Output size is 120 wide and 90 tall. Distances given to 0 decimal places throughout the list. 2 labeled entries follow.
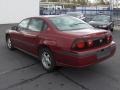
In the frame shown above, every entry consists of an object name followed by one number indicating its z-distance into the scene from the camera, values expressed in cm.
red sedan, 251
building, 1151
